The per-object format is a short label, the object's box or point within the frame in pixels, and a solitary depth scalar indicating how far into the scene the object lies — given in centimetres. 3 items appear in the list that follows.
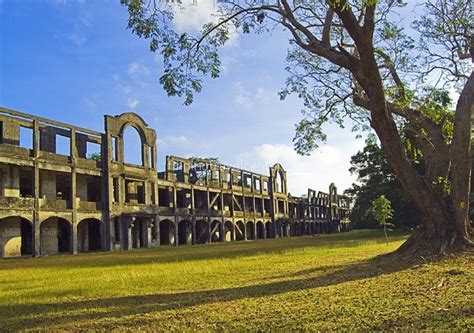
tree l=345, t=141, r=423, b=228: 4294
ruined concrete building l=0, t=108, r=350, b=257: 2848
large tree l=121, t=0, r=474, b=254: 1080
